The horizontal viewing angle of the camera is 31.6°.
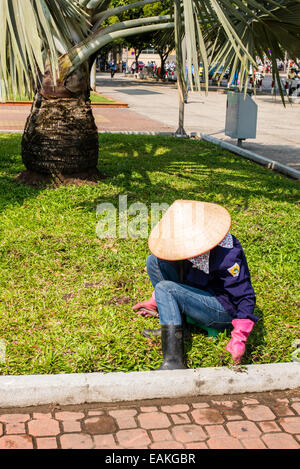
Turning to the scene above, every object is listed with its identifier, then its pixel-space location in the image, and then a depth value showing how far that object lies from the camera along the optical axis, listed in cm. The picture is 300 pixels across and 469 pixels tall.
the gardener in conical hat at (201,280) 342
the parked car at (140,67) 6334
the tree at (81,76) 703
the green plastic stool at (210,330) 378
